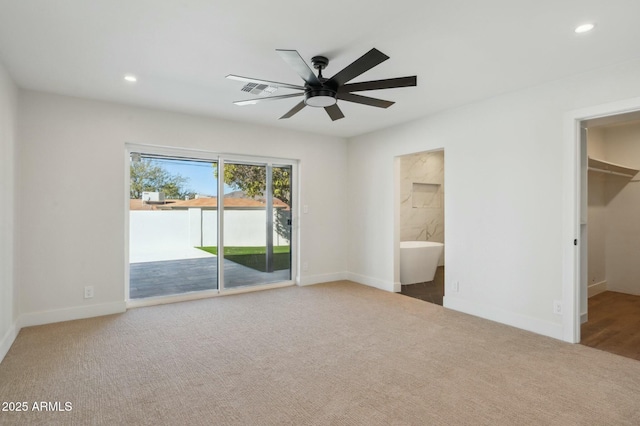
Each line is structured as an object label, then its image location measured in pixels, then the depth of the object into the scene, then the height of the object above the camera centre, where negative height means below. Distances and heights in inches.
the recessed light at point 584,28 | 91.8 +49.8
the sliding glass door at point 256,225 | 197.5 -6.5
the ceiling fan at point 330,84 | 86.4 +37.7
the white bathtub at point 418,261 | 214.4 -30.1
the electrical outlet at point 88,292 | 153.9 -34.7
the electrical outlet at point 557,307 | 127.9 -34.7
